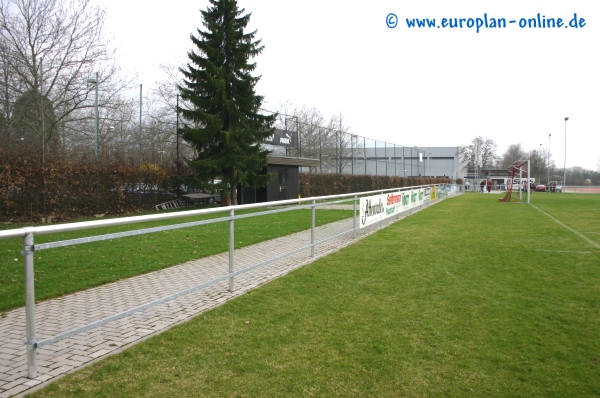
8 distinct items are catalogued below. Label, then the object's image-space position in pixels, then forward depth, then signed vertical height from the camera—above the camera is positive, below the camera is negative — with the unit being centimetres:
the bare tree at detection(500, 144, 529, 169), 8069 +571
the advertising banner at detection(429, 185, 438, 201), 2505 -55
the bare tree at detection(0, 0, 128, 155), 2011 +552
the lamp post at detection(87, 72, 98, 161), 2084 +500
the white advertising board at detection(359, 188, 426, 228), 1063 -62
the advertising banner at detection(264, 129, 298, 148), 2567 +285
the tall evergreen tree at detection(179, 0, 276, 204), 1927 +380
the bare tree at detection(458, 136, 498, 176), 7456 +551
